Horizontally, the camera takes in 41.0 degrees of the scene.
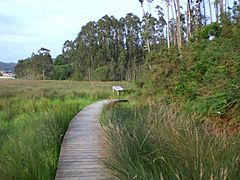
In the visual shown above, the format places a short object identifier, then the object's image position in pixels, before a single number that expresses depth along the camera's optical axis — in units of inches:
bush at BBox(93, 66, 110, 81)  2373.3
